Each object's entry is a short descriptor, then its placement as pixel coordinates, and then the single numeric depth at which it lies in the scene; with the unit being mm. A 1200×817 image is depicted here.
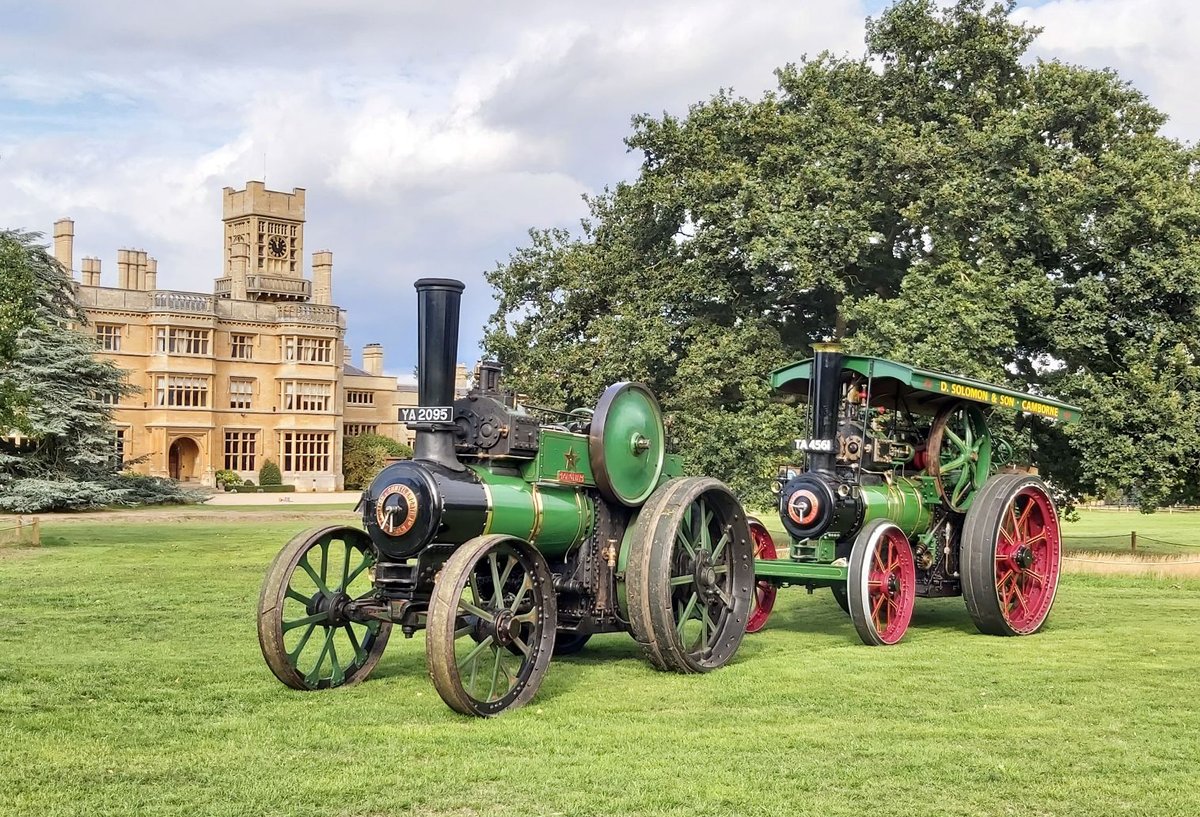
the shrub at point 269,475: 57000
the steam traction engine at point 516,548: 8570
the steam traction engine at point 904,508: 12172
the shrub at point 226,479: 55000
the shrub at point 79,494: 35188
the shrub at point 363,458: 61094
